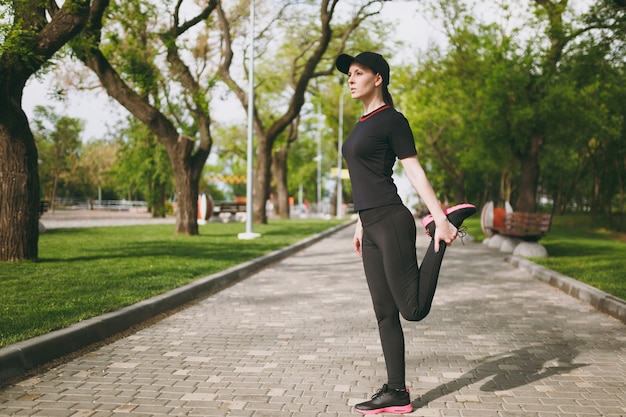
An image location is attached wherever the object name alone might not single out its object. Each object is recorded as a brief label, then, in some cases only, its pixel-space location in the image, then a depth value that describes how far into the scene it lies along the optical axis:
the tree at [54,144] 53.78
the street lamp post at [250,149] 18.50
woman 3.59
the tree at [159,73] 16.42
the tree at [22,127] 10.00
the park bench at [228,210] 34.44
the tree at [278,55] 22.38
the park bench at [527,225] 13.82
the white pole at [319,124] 42.28
